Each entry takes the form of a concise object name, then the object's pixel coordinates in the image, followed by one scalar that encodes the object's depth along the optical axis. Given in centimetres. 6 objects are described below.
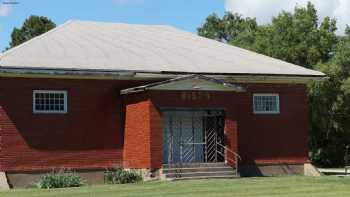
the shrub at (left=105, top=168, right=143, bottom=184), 2777
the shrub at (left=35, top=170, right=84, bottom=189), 2561
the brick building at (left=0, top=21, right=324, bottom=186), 2766
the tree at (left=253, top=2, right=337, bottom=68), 4634
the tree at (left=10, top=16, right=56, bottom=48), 6581
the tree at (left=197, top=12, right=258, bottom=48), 6506
